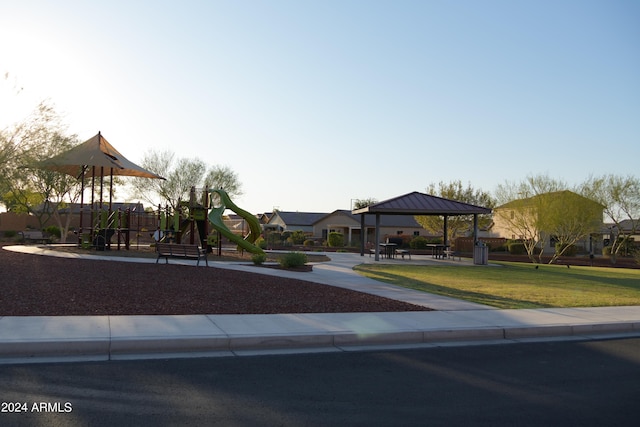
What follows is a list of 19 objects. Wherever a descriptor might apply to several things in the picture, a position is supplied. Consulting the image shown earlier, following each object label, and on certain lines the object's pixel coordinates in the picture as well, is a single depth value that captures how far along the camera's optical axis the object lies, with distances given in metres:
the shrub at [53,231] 47.13
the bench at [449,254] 34.85
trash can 29.95
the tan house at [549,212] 38.50
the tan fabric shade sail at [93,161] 24.33
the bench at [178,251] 18.81
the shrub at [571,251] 47.36
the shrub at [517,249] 47.53
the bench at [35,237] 36.19
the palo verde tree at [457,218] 54.52
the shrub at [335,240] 51.78
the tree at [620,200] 45.47
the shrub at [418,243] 50.28
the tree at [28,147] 20.03
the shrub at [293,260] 20.70
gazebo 30.23
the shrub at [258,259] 21.80
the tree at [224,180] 50.53
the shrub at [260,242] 32.05
